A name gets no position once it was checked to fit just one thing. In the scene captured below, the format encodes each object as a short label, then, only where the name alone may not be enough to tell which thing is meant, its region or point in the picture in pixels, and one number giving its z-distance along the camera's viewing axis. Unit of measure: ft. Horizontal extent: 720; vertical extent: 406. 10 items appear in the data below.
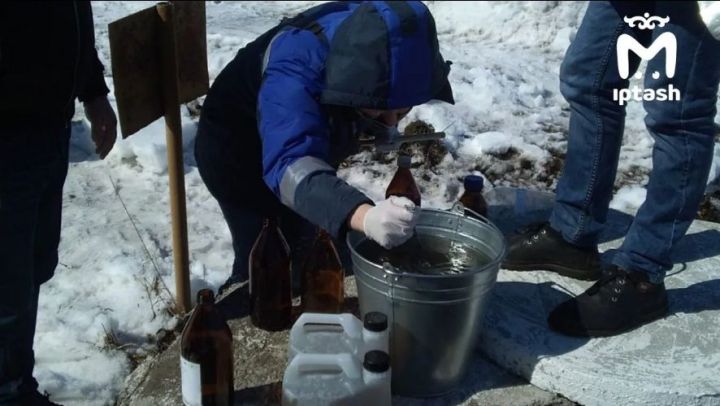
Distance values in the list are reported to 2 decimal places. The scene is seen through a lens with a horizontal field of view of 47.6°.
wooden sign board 9.70
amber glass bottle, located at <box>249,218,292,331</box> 9.80
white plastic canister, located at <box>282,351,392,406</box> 7.69
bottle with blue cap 10.77
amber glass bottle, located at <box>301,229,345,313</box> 9.88
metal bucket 7.84
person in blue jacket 7.89
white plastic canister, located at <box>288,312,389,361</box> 7.89
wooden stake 10.09
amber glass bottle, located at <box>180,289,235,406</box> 8.20
